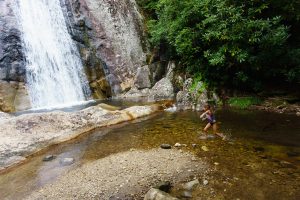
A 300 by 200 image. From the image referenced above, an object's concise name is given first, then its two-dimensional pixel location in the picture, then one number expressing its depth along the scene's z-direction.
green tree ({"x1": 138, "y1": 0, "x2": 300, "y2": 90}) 13.09
